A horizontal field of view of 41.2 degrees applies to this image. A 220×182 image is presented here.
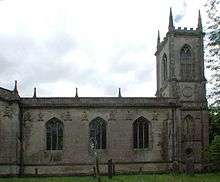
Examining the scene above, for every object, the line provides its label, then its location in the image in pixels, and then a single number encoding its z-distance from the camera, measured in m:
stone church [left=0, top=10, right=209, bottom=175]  25.52
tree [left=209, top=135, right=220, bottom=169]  25.35
